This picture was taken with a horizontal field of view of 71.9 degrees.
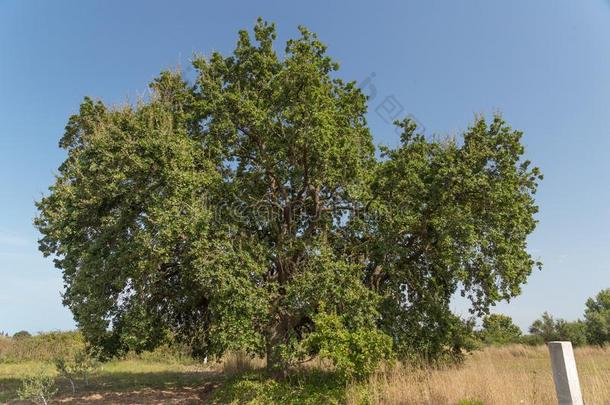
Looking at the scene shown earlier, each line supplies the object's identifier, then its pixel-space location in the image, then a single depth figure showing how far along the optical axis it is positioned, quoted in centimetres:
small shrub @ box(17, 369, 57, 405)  1277
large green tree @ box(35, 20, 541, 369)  1261
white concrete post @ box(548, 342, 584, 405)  630
